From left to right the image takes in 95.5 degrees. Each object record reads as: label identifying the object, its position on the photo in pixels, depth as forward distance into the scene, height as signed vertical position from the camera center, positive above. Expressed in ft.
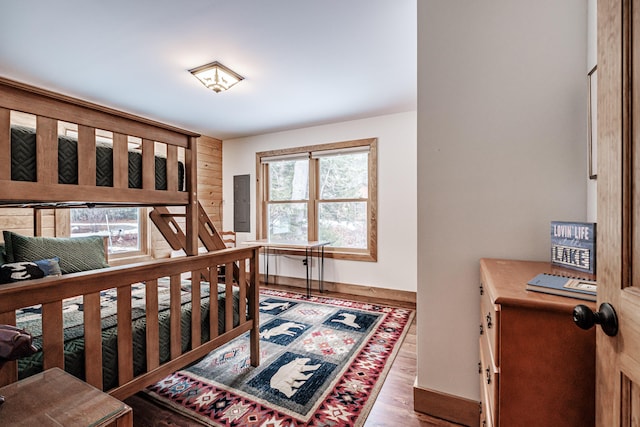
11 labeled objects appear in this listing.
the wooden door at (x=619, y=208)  1.81 +0.01
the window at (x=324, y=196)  12.94 +0.72
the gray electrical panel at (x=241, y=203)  15.42 +0.44
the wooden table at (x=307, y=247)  12.21 -1.49
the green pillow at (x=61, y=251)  6.91 -0.96
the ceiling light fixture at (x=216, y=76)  8.04 +3.92
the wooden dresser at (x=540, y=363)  2.45 -1.35
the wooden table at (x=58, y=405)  2.40 -1.71
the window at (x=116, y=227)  10.80 -0.58
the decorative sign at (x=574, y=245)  3.51 -0.46
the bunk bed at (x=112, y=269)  3.45 -0.87
